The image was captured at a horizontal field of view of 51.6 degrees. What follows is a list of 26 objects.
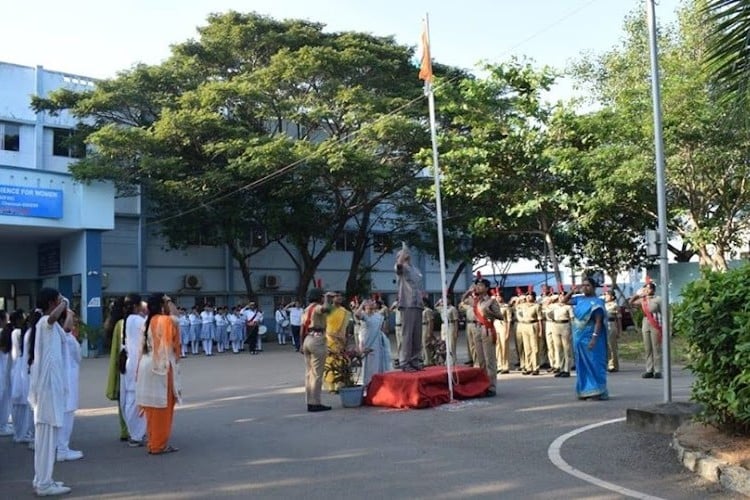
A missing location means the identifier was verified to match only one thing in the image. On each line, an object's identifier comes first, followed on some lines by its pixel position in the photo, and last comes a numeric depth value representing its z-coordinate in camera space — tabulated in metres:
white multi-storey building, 26.05
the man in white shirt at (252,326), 27.80
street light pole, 9.29
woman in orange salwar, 8.41
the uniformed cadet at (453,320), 15.47
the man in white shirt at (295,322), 27.84
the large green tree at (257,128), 27.11
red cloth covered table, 11.10
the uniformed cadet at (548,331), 15.43
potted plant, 12.29
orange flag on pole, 11.75
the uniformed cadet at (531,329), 16.02
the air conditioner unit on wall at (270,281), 38.03
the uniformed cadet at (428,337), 16.98
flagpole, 11.17
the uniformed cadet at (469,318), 13.88
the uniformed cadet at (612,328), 15.75
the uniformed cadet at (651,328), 14.20
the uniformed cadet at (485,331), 12.96
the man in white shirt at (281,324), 31.67
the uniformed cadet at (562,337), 15.12
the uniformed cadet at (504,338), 16.97
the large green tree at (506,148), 21.58
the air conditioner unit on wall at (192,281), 35.31
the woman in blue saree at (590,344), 11.37
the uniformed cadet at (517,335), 16.68
